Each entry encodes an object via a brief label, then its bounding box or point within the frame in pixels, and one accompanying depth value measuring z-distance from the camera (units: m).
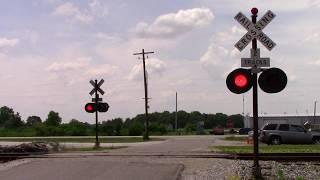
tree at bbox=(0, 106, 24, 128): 117.29
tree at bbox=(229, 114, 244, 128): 162.00
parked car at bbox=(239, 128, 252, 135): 81.69
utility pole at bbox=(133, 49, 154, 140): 60.56
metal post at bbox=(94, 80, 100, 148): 31.75
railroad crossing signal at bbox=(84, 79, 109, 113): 31.34
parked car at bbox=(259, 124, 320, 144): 39.25
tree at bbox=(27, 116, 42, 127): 132.62
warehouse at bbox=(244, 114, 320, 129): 95.08
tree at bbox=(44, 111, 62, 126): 105.41
